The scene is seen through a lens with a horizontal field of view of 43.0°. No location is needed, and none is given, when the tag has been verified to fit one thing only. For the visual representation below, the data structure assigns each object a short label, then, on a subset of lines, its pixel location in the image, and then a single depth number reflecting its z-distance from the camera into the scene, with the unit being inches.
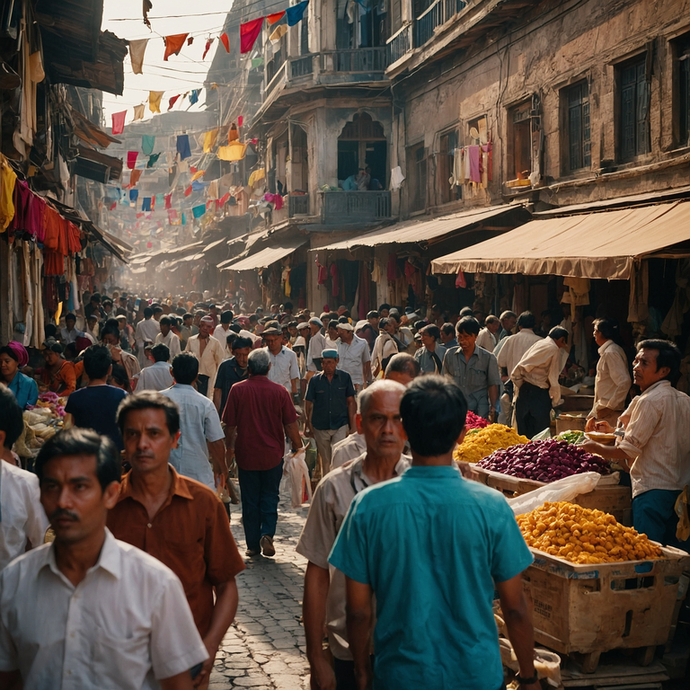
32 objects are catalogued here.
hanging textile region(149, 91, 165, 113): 935.7
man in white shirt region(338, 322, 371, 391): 470.9
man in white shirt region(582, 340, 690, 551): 227.8
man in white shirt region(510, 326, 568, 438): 385.7
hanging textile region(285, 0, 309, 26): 734.5
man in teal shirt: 104.8
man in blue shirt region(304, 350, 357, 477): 350.6
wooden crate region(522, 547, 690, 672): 186.1
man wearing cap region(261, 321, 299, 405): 418.0
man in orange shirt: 128.9
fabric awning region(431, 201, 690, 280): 383.6
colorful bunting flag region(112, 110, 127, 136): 1054.4
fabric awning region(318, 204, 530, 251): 645.3
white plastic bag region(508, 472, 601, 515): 244.2
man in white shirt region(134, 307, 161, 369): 654.5
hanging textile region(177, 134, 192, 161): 1246.3
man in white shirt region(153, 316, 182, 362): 543.8
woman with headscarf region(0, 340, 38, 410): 301.1
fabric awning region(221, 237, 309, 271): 1032.8
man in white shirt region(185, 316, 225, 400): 499.2
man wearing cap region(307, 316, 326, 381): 542.3
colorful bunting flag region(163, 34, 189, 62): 706.2
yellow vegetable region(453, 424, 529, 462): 321.7
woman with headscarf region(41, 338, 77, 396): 386.9
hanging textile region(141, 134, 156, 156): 1243.8
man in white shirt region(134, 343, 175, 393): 339.3
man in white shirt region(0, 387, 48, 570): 129.9
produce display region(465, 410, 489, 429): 357.7
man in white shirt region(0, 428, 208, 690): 90.2
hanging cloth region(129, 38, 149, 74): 667.4
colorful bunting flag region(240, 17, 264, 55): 715.8
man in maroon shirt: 294.4
